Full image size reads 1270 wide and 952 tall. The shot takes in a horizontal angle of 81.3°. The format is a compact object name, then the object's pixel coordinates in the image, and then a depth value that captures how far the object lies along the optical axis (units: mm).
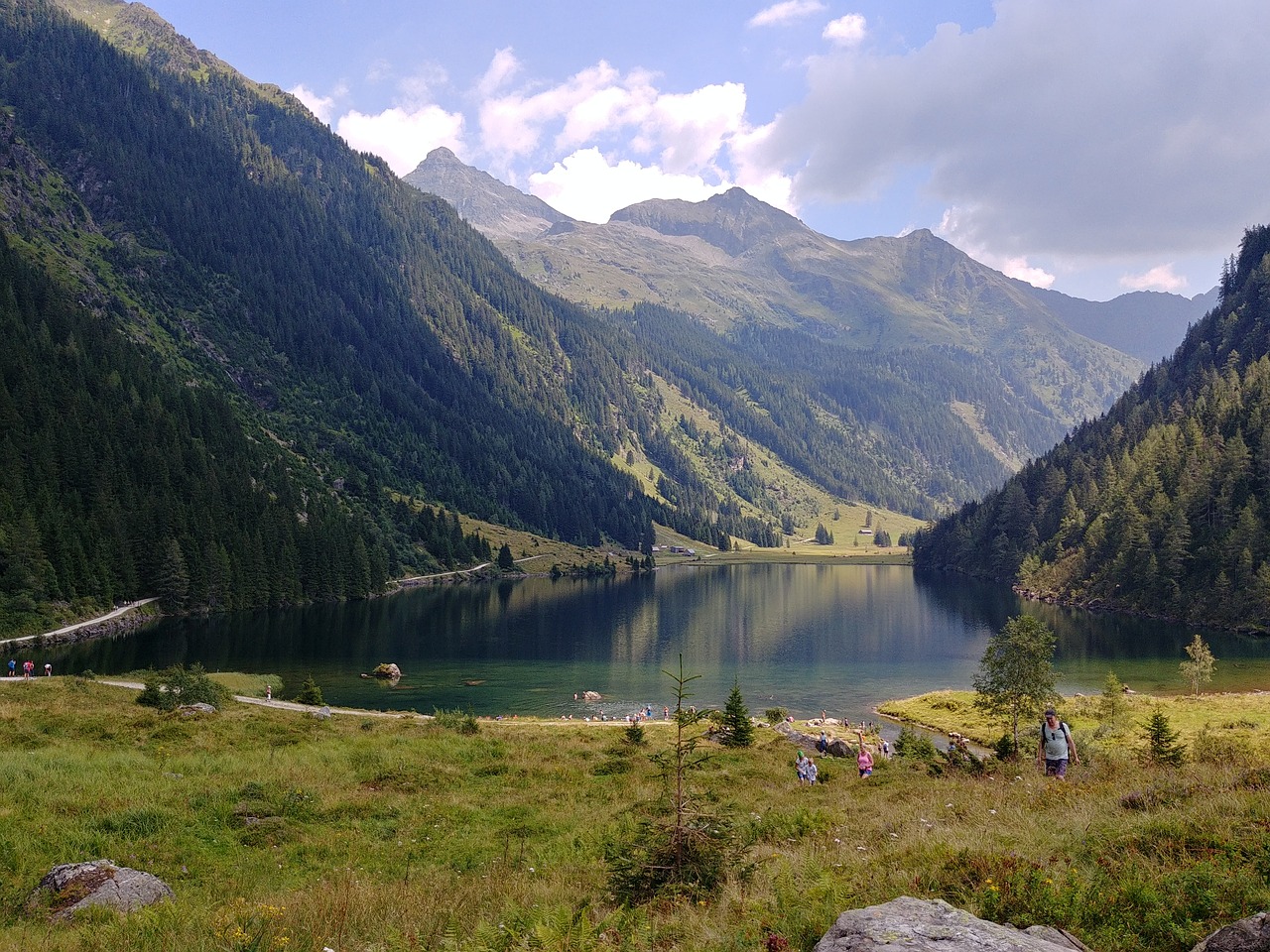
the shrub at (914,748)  38438
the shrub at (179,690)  48875
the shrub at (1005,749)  36306
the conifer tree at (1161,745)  30466
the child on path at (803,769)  34344
